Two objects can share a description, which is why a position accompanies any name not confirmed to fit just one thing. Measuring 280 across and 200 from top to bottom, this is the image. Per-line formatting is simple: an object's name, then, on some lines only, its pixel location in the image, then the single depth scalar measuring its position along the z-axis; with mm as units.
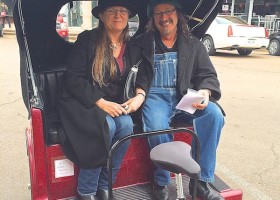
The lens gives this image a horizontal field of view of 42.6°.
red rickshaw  2217
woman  2188
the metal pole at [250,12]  16389
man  2404
